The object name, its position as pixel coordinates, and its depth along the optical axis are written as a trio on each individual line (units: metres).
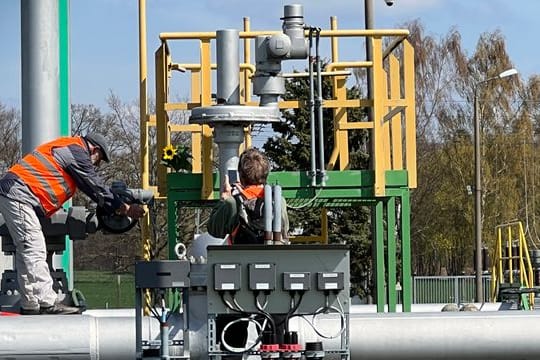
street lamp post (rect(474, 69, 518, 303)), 42.73
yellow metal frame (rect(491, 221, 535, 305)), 23.89
